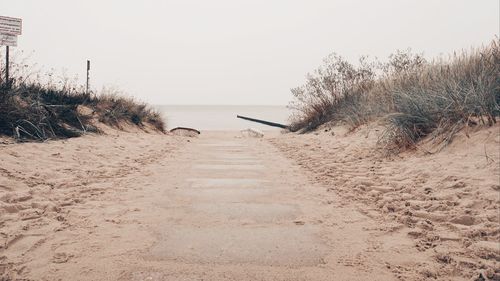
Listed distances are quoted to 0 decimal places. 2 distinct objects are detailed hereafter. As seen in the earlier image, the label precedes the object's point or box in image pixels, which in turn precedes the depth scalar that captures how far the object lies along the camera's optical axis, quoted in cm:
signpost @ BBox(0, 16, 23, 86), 834
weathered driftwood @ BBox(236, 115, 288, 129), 1700
